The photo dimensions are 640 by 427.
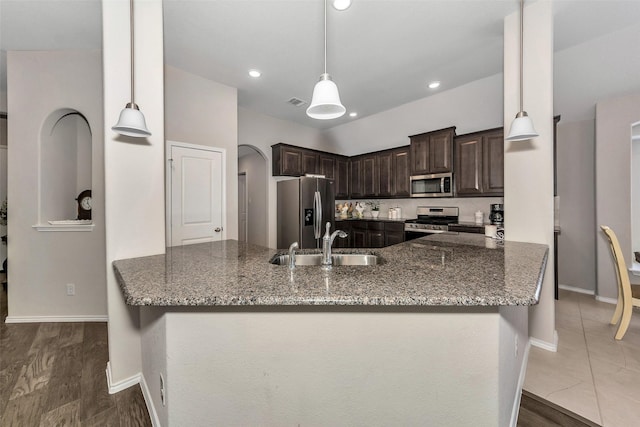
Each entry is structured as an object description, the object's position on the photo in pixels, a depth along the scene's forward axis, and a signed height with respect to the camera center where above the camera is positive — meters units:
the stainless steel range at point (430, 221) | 4.21 -0.17
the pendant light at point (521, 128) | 2.06 +0.62
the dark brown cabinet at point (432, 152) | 4.11 +0.93
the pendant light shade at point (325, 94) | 1.78 +0.77
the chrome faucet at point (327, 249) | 1.69 -0.23
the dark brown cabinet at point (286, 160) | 5.07 +0.97
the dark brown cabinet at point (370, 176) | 5.30 +0.69
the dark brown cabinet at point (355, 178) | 5.62 +0.69
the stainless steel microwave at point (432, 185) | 4.14 +0.41
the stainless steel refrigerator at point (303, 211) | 4.88 +0.01
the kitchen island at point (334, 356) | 1.15 -0.63
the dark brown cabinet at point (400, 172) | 4.74 +0.68
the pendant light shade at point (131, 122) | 1.62 +0.54
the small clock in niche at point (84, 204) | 3.39 +0.11
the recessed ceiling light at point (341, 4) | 2.32 +1.77
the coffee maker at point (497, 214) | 3.73 -0.05
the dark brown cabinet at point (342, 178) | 5.80 +0.71
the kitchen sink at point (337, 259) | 1.92 -0.34
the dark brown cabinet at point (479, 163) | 3.67 +0.66
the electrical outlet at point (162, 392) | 1.30 -0.87
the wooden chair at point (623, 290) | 2.38 -0.72
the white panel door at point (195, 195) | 3.43 +0.22
